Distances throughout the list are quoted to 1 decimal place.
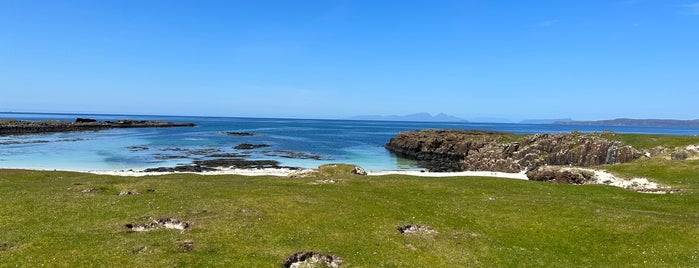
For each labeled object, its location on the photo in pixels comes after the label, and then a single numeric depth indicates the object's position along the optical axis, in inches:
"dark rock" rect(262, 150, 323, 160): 4906.5
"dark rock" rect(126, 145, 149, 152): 5290.4
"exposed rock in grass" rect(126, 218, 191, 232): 1115.2
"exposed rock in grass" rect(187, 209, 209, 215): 1222.3
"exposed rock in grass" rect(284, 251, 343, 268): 924.6
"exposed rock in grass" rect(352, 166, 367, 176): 2458.4
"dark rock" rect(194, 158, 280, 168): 3939.5
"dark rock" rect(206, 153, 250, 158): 4781.0
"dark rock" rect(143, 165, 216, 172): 3460.1
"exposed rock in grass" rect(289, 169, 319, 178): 2226.9
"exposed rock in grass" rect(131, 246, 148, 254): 923.5
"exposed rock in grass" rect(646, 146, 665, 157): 2970.0
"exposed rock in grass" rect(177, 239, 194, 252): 948.6
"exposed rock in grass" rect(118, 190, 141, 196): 1534.2
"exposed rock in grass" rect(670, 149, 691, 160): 2608.3
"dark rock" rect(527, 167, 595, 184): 2155.5
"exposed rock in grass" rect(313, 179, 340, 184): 1944.6
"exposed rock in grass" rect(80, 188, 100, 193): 1554.0
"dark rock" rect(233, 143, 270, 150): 5809.1
